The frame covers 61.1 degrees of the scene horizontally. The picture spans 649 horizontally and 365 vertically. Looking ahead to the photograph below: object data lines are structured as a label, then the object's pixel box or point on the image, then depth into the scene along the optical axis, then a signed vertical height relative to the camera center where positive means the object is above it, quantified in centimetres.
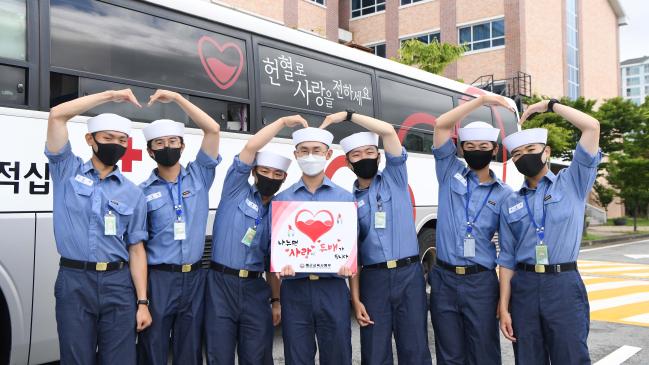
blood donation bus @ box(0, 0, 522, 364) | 386 +98
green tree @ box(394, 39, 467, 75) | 1825 +457
